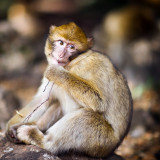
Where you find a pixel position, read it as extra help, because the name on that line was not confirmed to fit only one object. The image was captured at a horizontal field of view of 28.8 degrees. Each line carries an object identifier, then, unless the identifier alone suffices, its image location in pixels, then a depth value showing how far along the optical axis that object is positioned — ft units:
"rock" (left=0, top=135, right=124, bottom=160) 12.66
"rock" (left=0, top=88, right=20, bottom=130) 23.08
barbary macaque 13.70
